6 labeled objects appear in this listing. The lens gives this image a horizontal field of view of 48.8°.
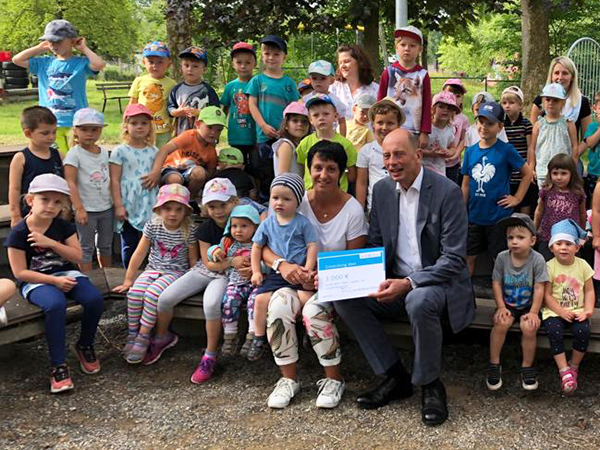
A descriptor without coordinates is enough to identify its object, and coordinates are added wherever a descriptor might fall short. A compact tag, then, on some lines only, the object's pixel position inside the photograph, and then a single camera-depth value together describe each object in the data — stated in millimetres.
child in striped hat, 4109
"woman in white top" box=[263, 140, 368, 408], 3926
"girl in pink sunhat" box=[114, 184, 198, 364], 4504
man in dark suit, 3688
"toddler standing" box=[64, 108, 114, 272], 5082
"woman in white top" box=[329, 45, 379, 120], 5844
